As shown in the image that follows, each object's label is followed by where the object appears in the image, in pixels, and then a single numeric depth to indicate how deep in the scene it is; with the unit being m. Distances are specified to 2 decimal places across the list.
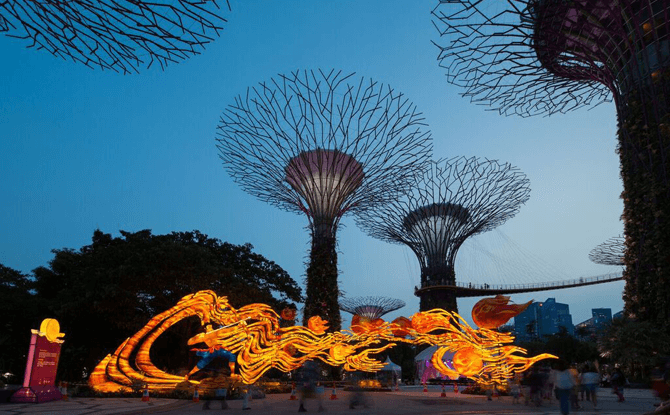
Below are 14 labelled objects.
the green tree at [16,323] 26.62
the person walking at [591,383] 13.02
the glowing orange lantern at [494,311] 14.78
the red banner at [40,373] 14.80
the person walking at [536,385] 13.50
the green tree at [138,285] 22.55
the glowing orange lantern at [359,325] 16.47
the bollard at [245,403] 12.47
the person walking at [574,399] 12.70
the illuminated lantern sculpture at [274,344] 15.40
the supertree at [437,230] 34.49
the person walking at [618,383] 14.32
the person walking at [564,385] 9.44
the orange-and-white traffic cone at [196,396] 14.98
